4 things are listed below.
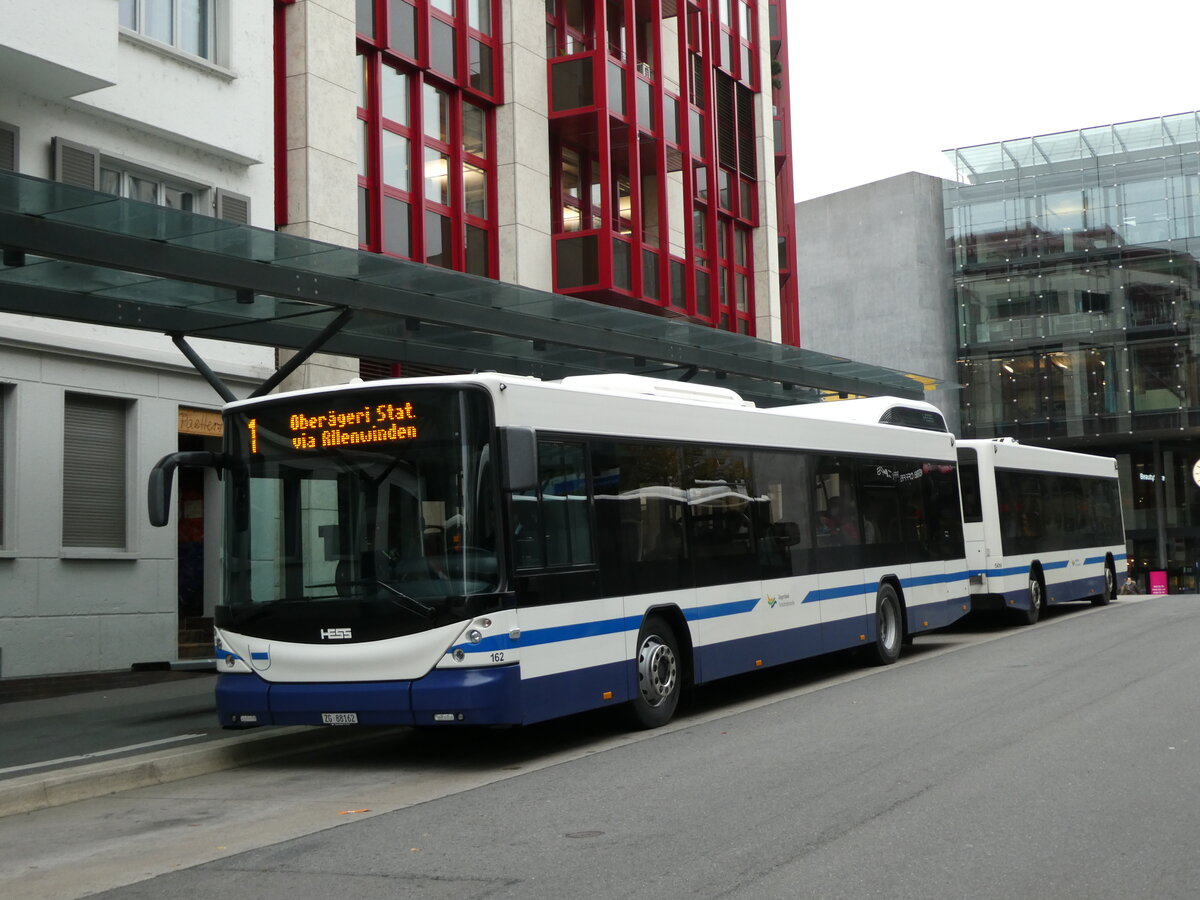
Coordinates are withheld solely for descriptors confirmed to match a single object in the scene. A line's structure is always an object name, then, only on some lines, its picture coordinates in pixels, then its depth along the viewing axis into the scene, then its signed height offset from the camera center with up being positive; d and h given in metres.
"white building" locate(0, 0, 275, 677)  17.02 +2.69
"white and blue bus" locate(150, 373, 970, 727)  9.90 +0.04
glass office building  56.34 +9.71
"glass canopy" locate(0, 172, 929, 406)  11.47 +2.64
